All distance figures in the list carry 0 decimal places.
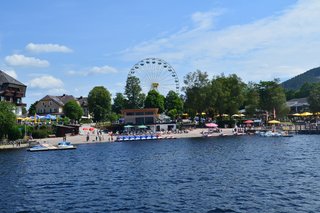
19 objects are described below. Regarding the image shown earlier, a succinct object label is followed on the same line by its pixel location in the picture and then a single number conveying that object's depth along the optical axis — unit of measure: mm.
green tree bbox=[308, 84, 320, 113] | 131712
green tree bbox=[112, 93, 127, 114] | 181625
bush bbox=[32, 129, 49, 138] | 97312
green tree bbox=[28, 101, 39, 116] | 166812
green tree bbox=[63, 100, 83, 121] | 139250
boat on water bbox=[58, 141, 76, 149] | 80375
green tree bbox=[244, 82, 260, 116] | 129750
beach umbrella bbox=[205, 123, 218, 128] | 113131
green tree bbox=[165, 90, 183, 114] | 159625
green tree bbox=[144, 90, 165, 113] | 152500
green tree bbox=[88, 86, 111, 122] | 147625
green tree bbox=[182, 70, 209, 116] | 120375
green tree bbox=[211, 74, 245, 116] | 121125
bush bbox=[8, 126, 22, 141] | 89456
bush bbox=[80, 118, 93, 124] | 153088
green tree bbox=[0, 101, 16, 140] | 82188
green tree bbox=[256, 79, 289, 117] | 127938
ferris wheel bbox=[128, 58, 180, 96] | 132525
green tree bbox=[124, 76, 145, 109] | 154375
